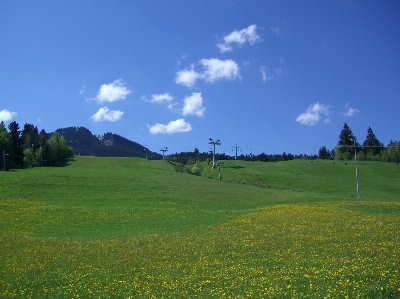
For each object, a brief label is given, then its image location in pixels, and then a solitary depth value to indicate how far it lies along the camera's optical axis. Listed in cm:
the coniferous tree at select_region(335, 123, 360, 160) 16600
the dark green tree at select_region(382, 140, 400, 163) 15675
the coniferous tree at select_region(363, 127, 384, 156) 18056
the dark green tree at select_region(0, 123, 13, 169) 11356
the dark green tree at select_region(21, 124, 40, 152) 13562
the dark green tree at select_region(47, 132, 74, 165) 13975
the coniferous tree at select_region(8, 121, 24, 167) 12772
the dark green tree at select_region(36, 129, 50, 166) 13038
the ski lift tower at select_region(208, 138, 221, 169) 13475
